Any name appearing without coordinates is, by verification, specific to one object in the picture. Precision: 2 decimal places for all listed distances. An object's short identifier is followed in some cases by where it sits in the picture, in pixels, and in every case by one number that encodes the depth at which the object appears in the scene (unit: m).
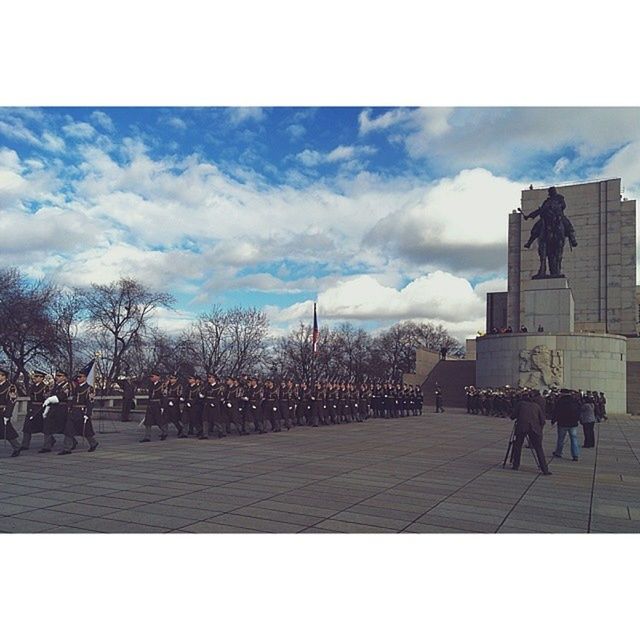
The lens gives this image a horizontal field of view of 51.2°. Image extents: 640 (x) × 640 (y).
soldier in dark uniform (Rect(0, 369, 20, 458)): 13.20
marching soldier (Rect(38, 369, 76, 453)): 13.97
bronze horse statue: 40.00
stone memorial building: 42.16
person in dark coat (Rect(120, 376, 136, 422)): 24.56
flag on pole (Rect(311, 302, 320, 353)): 33.19
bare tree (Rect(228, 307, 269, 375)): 55.28
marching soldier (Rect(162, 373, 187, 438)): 17.22
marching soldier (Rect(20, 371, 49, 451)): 14.12
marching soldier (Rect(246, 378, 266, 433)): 19.62
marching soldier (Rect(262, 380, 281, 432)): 20.61
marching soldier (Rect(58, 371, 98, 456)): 13.90
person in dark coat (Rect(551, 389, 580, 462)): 14.48
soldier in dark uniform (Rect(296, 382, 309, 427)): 23.59
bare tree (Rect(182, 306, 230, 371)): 53.31
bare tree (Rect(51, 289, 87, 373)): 37.19
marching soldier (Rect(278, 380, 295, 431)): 21.44
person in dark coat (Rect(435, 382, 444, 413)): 37.06
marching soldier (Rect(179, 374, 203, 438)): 17.86
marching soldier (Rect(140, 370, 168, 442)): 16.67
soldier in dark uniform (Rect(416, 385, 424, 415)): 33.41
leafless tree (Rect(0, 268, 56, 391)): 33.06
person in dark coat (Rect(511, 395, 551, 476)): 12.22
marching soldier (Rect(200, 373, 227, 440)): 17.77
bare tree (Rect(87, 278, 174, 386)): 46.88
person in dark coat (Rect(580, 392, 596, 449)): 16.23
